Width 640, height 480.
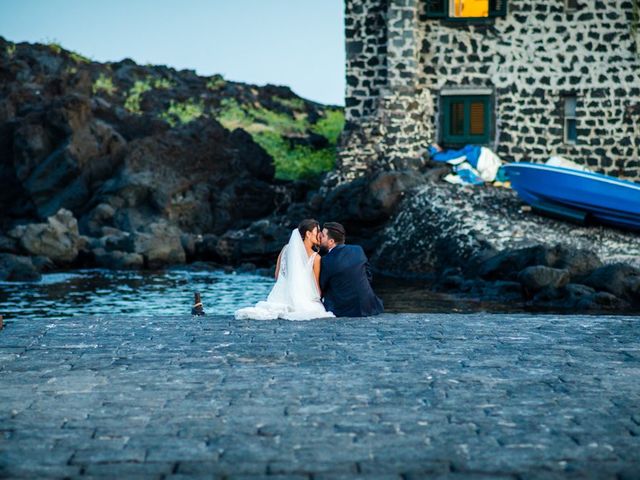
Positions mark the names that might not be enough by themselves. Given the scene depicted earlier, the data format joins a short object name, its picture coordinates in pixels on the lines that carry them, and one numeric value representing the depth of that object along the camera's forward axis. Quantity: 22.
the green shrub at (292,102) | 49.16
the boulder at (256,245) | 29.67
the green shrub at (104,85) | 46.03
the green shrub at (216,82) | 51.06
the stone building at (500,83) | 28.69
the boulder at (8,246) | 29.44
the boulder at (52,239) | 29.05
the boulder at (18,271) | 25.98
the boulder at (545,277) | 20.98
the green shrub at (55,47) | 48.44
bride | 11.19
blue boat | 24.62
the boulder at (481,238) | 22.38
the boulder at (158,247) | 29.39
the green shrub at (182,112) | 43.47
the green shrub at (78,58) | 49.31
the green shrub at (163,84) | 49.03
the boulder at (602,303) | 20.00
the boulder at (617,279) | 20.34
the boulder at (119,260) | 28.83
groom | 11.30
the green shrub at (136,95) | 44.86
